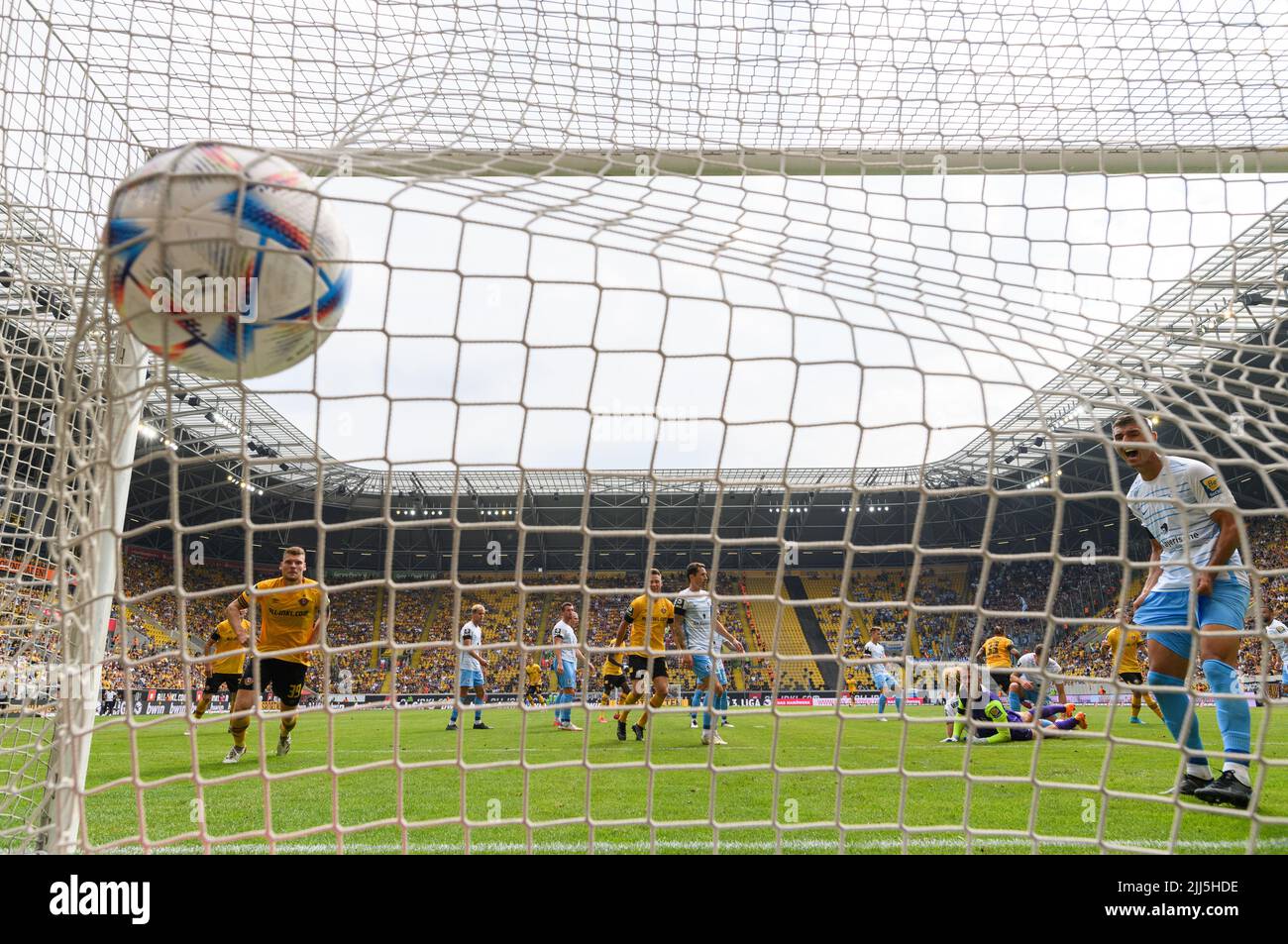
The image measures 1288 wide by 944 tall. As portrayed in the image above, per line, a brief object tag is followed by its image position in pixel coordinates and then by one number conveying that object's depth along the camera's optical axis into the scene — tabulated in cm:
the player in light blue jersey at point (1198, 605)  323
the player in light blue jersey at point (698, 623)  641
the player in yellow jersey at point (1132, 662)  925
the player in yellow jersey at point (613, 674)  841
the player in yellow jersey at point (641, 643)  671
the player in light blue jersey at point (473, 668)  937
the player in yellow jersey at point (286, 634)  585
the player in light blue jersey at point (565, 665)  966
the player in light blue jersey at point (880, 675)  1193
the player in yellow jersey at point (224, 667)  684
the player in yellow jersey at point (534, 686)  1642
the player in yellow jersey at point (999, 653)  899
